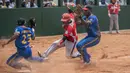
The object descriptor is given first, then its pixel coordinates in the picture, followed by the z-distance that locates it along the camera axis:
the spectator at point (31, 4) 19.56
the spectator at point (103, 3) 23.66
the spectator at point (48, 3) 20.38
